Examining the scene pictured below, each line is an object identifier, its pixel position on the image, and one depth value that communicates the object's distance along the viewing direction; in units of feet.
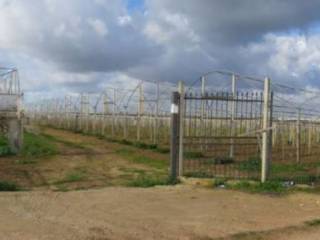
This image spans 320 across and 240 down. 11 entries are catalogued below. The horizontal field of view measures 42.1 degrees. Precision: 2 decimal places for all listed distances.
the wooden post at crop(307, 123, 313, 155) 66.81
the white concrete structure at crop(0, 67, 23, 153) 54.88
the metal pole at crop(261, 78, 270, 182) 31.62
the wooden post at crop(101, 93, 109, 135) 93.37
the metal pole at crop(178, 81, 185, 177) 31.77
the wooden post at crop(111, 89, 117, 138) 89.48
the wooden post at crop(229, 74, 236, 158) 47.53
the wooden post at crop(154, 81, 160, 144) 71.64
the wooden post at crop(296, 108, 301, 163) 53.01
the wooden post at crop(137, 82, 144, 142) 74.90
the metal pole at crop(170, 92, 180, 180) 31.70
